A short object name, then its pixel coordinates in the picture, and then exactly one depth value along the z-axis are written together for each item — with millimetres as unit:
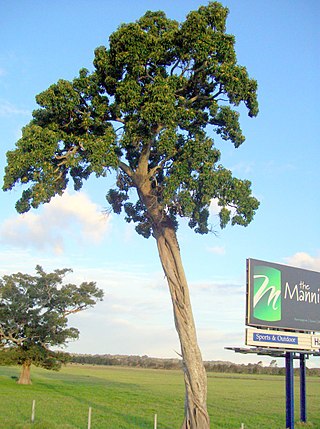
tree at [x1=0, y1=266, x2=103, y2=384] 56031
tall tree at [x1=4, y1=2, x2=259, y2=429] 20422
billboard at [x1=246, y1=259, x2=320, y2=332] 22891
